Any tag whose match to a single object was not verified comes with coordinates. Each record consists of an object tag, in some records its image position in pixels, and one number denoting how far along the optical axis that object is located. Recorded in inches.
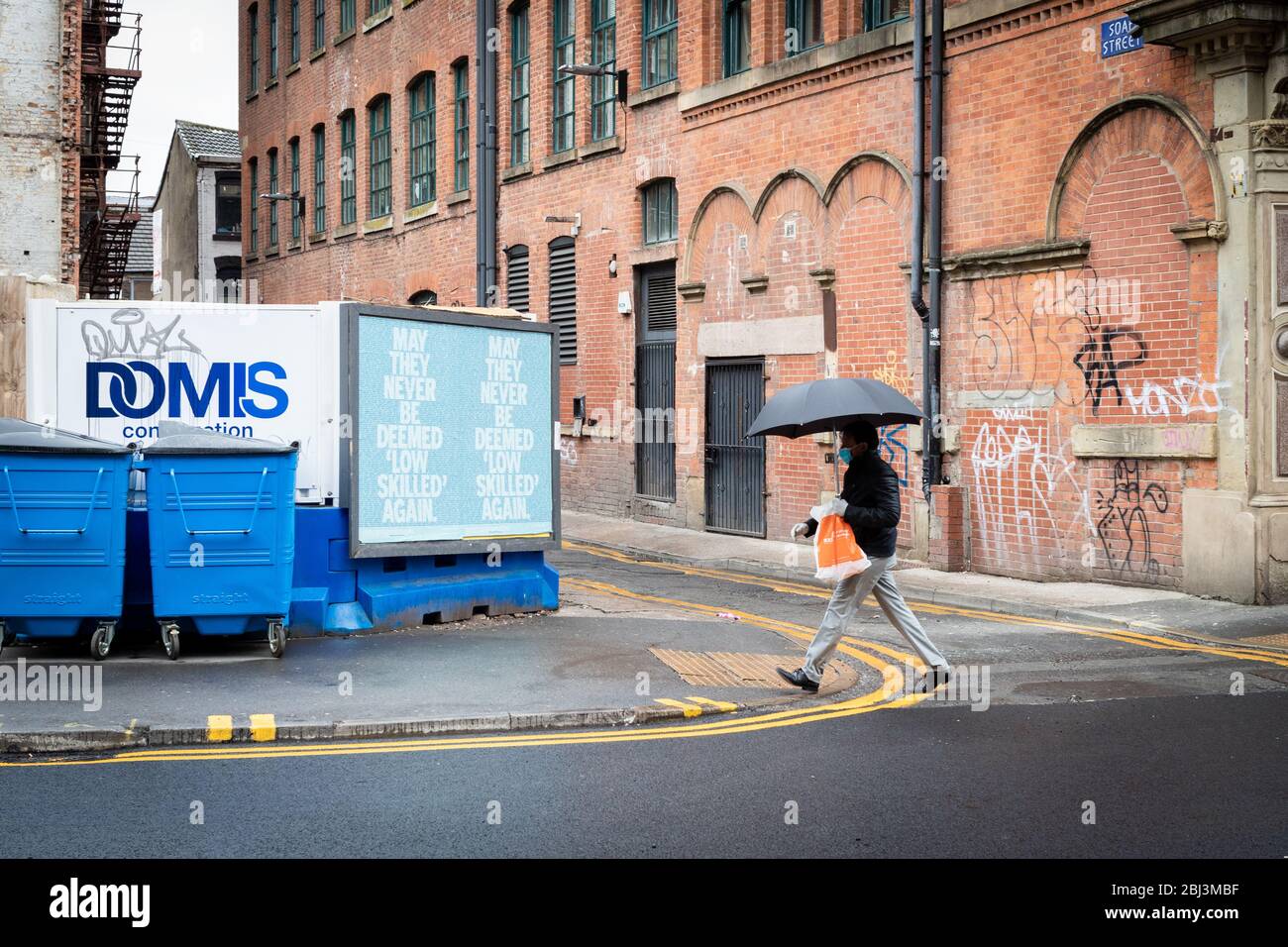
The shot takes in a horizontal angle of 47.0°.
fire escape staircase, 1406.3
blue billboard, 444.5
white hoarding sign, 432.8
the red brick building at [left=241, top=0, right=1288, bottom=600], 510.0
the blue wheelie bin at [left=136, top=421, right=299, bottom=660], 390.0
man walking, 359.3
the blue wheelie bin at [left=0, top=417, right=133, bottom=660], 382.9
